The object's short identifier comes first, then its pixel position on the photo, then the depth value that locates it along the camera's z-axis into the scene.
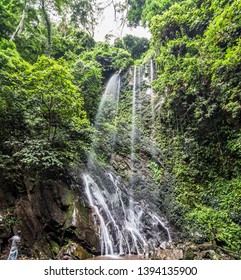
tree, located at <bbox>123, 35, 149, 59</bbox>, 19.36
